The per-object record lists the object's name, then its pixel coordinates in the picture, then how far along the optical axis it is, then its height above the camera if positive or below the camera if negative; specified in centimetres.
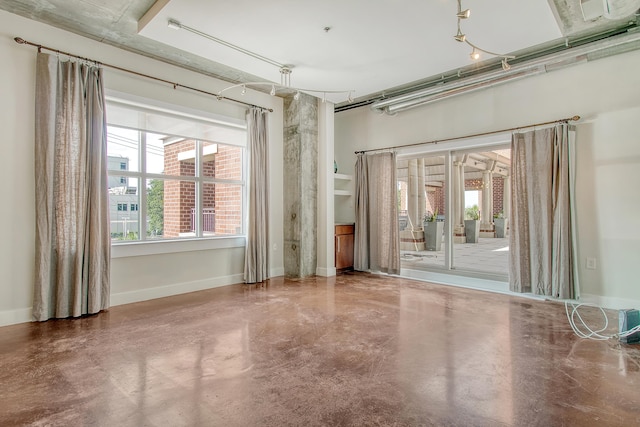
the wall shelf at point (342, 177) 652 +77
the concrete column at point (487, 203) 586 +23
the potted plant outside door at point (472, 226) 669 -22
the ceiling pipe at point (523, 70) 370 +184
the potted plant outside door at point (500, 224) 651 -18
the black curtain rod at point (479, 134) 415 +120
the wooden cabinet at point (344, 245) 624 -55
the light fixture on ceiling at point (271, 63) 339 +194
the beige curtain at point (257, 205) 535 +18
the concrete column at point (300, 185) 582 +55
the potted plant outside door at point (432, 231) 613 -29
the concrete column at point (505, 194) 529 +34
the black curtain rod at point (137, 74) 350 +181
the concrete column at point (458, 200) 568 +26
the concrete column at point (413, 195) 622 +38
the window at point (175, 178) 434 +56
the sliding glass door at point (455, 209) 549 +12
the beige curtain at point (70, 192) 352 +28
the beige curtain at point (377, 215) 595 +2
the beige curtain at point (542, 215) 408 +0
